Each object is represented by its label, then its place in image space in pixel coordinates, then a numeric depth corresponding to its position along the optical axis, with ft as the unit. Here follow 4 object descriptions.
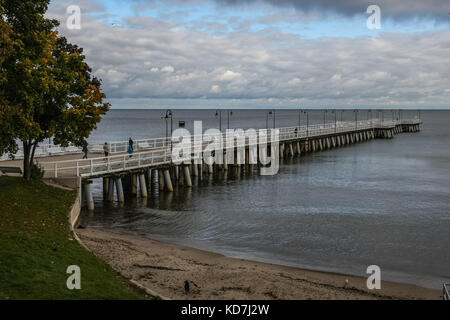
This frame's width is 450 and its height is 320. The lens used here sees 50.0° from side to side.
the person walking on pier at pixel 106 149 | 113.50
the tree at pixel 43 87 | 70.18
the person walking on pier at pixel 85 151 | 111.61
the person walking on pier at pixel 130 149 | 117.50
